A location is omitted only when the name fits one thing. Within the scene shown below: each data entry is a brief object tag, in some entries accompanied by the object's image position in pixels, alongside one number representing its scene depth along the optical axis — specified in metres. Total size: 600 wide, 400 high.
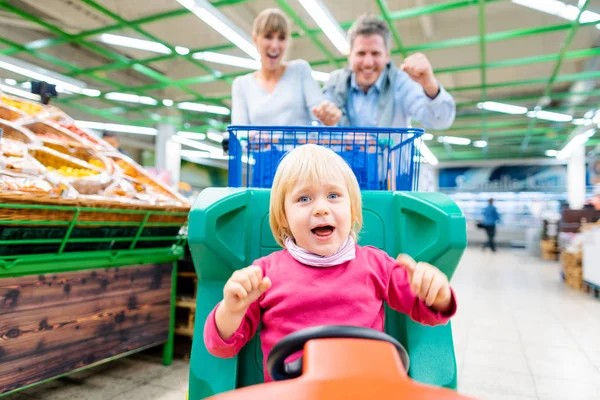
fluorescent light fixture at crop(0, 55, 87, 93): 7.21
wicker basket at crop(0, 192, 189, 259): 1.58
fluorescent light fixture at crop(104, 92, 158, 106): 9.86
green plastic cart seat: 1.31
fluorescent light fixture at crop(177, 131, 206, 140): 13.57
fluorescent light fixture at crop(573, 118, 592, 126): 10.57
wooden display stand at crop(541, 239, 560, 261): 9.90
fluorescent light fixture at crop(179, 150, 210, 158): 16.78
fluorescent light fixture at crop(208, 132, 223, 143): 12.53
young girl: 1.04
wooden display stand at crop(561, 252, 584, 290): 5.53
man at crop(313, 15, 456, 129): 1.83
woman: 2.00
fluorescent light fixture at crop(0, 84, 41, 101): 8.34
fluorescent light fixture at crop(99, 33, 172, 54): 7.07
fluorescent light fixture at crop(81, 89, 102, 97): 9.17
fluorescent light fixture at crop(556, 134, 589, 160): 11.63
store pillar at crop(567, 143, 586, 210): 14.43
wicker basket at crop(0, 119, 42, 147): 2.16
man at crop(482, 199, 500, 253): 12.86
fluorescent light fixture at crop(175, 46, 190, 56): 7.46
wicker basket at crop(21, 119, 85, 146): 2.36
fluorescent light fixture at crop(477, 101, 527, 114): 9.90
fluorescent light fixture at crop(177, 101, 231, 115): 10.67
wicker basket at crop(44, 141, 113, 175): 2.38
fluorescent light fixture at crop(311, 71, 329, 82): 7.97
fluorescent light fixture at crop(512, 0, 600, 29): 5.62
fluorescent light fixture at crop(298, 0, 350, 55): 5.25
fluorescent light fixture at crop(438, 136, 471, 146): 13.39
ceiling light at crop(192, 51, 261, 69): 7.55
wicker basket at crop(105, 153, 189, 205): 2.63
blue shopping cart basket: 1.49
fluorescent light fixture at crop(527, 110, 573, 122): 10.74
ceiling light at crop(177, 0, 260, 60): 5.22
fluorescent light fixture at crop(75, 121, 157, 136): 11.91
